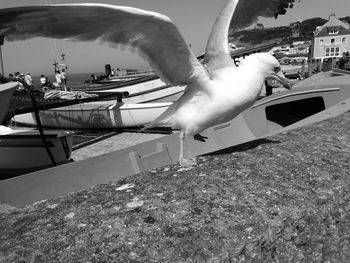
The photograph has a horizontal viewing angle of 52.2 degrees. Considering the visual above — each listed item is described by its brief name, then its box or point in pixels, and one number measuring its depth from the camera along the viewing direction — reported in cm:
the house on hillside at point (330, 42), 6600
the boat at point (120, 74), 2384
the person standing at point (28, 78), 1973
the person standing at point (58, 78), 2143
